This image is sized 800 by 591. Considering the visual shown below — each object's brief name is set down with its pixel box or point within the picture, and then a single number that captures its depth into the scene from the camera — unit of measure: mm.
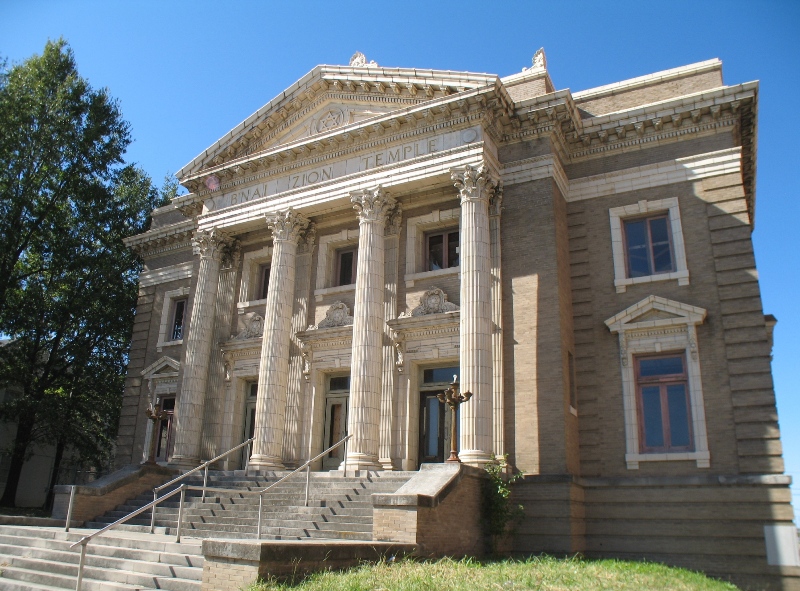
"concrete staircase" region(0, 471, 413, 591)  11875
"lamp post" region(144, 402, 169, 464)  19891
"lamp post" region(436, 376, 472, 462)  15445
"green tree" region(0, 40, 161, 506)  26828
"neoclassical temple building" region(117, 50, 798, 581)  16328
